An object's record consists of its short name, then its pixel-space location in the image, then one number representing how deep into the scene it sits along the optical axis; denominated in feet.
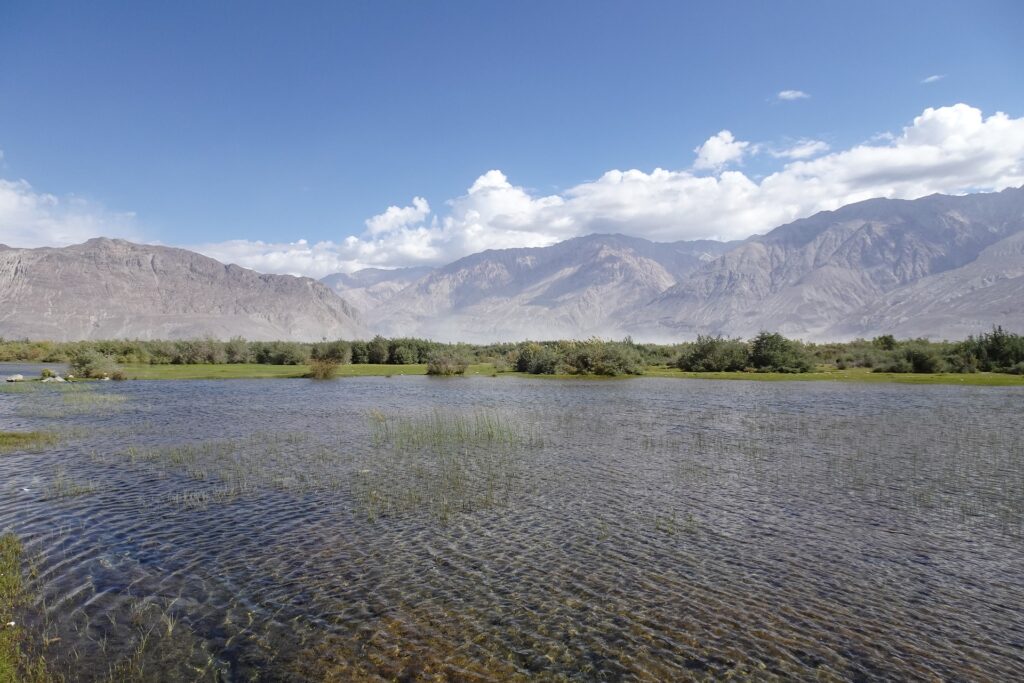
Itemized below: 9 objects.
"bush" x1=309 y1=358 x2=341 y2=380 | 185.47
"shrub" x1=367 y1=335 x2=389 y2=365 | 251.80
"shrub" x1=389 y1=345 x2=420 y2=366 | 249.34
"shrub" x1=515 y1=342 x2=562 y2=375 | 207.51
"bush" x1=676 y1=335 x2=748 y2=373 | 211.61
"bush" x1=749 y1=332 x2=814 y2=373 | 203.10
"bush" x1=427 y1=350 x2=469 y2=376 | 204.23
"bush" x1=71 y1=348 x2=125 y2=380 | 172.63
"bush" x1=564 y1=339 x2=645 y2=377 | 200.34
